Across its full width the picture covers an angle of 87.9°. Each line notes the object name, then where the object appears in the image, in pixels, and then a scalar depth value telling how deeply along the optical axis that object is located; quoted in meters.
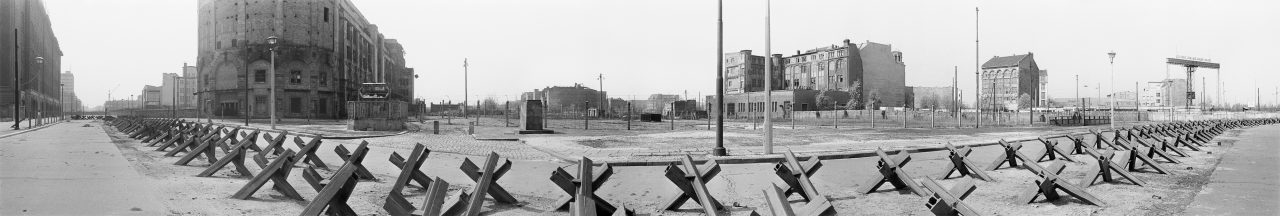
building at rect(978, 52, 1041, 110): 112.31
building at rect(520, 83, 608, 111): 125.44
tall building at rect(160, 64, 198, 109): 118.06
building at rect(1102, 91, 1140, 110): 138.93
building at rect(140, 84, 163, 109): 126.81
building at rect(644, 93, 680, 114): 133.12
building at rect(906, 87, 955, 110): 115.56
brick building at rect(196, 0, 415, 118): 60.50
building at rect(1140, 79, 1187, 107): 129.71
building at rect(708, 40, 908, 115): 85.88
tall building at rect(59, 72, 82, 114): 118.56
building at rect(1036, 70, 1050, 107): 136.62
